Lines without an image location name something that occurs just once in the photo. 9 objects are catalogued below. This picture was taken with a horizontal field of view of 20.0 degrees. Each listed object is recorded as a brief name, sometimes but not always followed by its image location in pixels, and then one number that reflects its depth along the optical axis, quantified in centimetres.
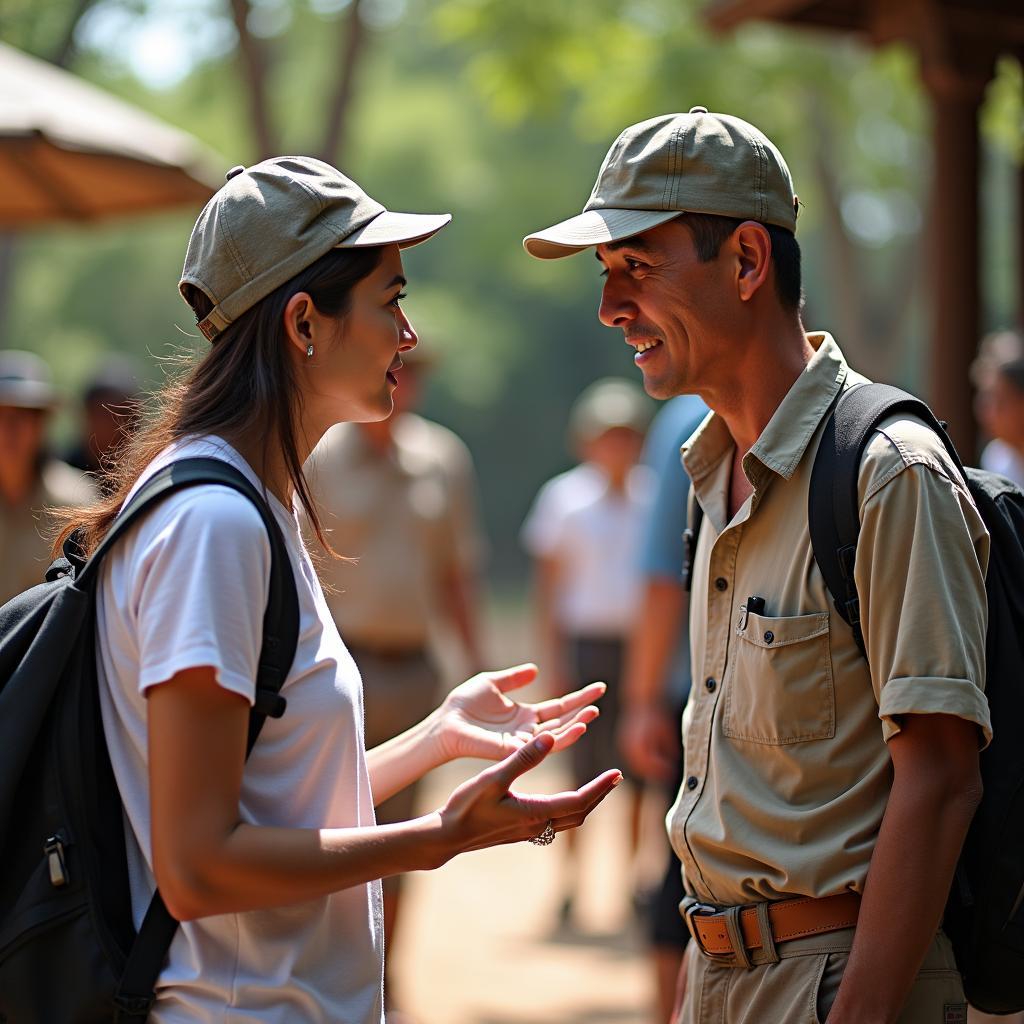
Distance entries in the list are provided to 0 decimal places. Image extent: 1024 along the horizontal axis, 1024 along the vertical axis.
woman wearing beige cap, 384
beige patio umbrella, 962
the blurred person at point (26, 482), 1121
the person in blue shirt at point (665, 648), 908
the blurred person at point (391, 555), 1156
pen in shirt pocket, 479
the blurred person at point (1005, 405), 1066
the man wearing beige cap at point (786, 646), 429
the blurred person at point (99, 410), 1416
